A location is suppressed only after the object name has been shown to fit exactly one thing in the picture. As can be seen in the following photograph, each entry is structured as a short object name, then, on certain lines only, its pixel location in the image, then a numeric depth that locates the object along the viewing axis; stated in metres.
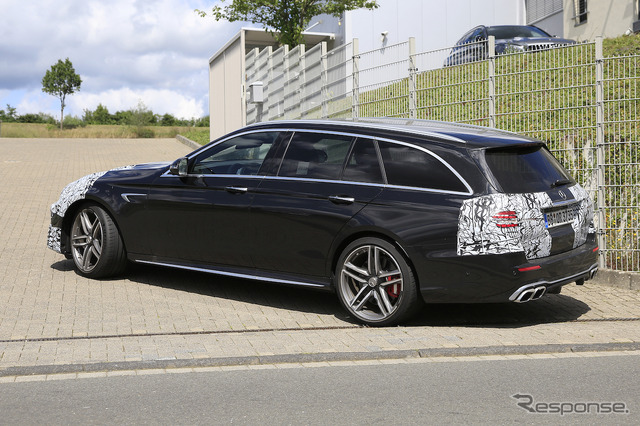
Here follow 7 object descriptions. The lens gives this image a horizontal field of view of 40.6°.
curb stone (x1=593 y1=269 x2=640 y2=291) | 8.82
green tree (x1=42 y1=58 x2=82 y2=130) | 59.28
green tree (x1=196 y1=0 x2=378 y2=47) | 21.06
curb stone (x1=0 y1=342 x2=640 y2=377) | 5.73
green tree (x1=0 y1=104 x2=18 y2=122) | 67.26
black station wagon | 6.69
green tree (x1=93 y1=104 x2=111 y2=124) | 70.97
